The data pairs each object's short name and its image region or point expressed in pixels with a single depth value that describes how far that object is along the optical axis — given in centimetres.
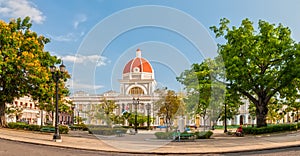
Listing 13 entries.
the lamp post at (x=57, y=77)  2120
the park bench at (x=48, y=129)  3022
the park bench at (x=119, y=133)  3194
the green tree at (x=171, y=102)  4247
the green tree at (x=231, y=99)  3410
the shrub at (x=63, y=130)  3006
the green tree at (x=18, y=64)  2980
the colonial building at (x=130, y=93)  5566
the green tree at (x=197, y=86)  3234
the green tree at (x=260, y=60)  3078
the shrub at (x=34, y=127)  3105
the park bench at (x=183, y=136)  2455
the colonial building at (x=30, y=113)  7196
